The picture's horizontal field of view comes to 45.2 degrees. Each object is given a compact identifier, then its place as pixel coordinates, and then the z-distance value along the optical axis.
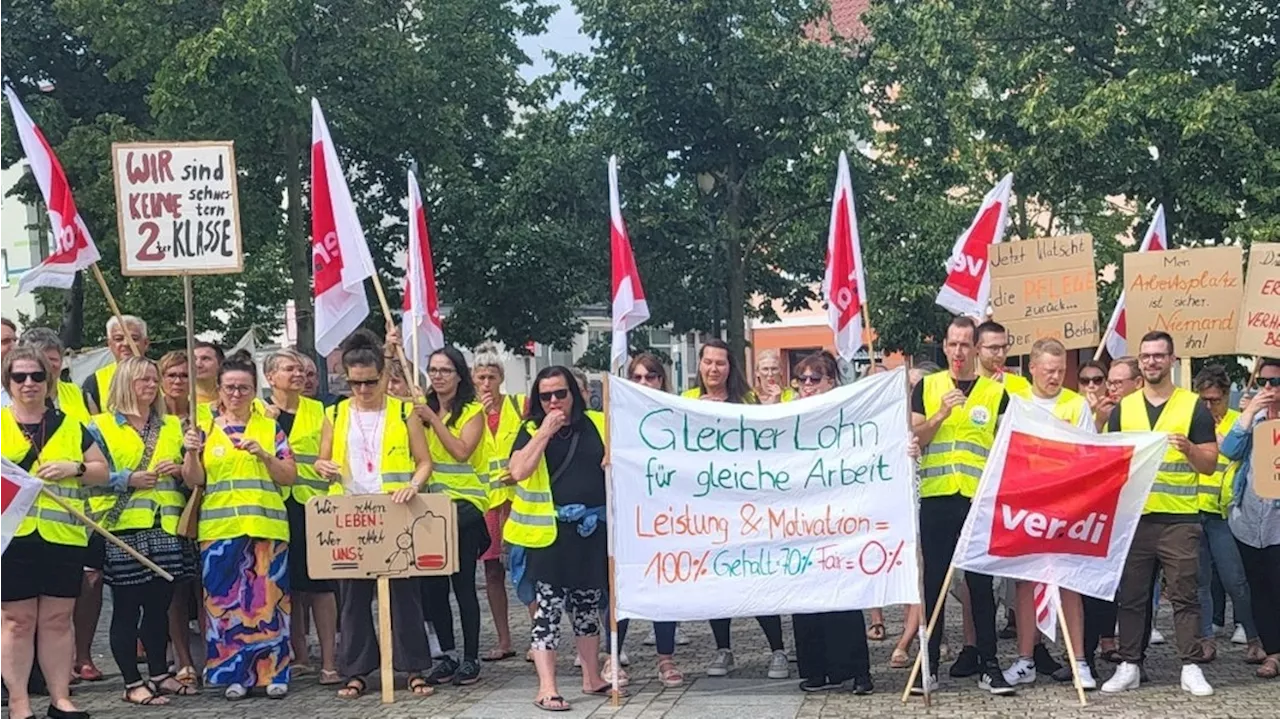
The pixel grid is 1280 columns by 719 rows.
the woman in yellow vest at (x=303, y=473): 8.44
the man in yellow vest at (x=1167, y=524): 7.82
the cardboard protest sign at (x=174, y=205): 8.52
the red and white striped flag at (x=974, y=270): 10.89
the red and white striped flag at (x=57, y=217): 10.03
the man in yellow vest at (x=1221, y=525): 8.75
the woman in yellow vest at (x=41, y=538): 7.24
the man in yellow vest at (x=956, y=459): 7.90
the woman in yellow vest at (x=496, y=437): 9.34
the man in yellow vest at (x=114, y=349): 9.38
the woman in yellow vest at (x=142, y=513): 8.01
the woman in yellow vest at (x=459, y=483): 8.41
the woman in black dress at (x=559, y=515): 7.74
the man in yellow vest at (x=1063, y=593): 7.88
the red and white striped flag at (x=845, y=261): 11.14
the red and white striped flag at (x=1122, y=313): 12.09
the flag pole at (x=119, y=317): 8.80
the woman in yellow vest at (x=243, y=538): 8.02
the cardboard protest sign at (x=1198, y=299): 9.36
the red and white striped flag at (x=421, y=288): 10.59
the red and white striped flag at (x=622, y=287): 10.24
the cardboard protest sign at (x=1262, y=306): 8.78
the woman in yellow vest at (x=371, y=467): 8.08
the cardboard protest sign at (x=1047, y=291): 10.23
